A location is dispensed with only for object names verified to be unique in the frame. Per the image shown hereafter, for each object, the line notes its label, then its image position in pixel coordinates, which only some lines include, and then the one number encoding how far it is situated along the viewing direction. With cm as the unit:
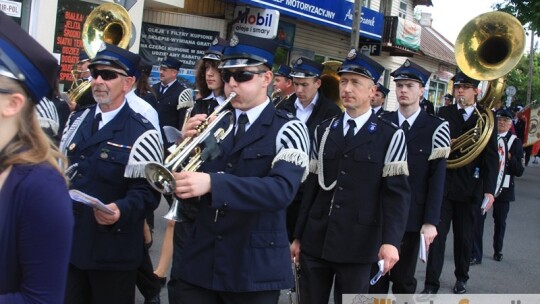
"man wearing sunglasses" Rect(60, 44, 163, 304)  363
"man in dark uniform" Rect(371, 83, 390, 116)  796
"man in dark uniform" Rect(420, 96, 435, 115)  1097
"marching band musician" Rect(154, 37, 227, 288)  474
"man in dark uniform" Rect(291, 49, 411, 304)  411
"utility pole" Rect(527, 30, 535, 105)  3881
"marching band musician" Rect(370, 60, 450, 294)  512
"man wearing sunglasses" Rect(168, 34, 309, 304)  312
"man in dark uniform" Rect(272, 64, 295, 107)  732
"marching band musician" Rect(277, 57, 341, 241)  625
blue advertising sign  1606
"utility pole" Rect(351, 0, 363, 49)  1375
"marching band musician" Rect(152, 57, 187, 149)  763
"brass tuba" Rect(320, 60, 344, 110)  677
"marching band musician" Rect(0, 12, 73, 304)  183
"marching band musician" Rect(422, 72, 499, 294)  631
